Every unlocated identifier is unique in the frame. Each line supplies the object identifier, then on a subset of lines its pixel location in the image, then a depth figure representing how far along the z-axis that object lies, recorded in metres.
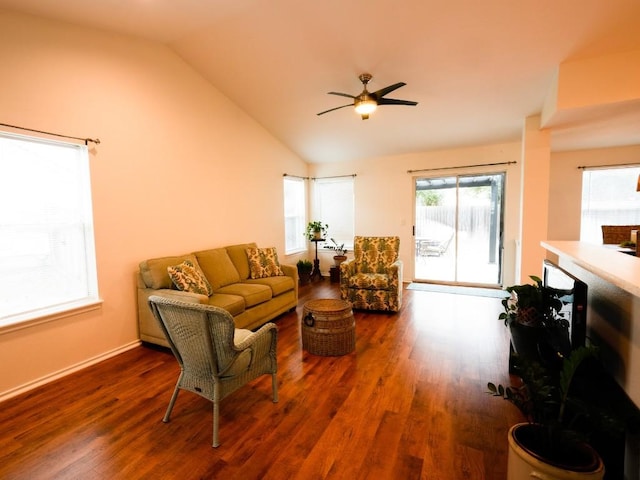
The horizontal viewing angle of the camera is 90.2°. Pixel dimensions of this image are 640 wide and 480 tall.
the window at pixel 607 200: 4.79
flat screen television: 1.50
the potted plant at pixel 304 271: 5.95
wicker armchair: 1.75
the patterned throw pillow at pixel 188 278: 3.09
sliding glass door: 5.31
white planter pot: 1.08
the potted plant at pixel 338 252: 6.03
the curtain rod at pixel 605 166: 4.70
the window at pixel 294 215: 6.05
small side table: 6.37
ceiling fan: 3.17
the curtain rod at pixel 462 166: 5.04
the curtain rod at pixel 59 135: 2.39
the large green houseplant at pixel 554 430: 1.11
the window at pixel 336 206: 6.34
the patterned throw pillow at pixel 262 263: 4.22
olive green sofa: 3.14
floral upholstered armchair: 4.16
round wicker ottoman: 2.96
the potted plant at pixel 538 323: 1.82
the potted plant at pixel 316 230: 6.12
